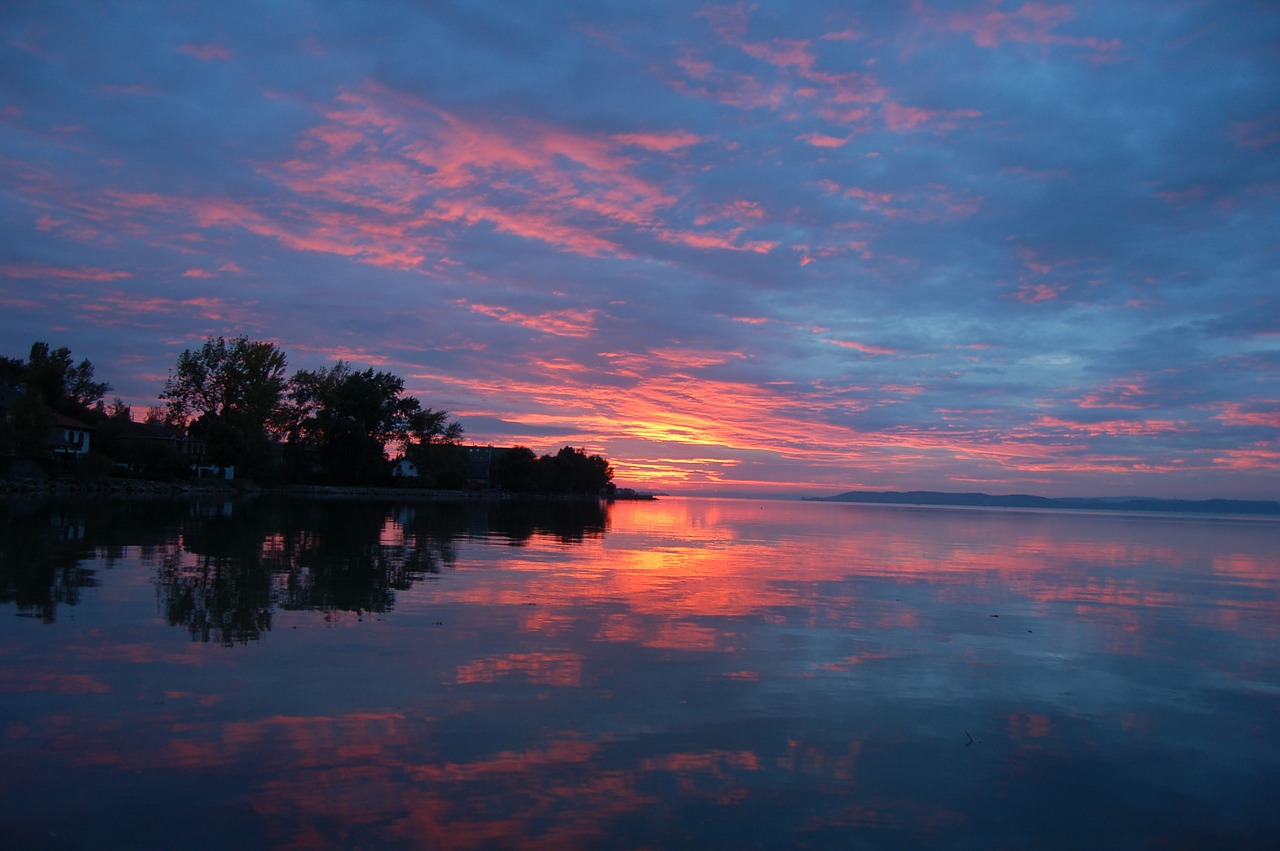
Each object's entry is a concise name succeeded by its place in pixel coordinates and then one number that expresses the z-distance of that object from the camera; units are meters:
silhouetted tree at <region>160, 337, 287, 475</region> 76.94
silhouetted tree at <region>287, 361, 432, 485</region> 91.56
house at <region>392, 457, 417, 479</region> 123.12
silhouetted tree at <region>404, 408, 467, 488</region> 105.01
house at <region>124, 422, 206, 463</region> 89.00
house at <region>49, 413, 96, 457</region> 65.41
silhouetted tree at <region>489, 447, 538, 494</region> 129.62
